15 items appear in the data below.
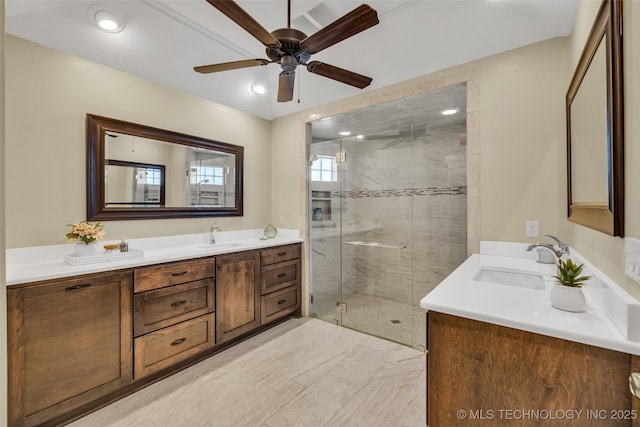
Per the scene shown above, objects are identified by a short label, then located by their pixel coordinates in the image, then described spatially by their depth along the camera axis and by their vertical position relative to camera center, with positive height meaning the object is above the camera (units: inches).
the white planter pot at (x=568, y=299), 42.2 -12.6
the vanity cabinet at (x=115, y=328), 62.7 -31.1
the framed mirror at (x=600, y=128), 38.6 +14.5
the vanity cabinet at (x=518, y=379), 35.3 -22.7
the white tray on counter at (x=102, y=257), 74.5 -11.6
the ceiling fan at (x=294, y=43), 55.9 +39.0
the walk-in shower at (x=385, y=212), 122.8 +1.3
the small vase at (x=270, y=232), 137.1 -8.2
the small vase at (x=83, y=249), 79.0 -9.4
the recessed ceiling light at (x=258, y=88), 122.1 +54.2
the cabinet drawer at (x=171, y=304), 80.7 -27.5
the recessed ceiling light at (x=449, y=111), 114.8 +42.3
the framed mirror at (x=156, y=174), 90.5 +15.5
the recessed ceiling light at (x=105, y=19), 79.4 +56.0
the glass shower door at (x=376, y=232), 131.1 -8.5
